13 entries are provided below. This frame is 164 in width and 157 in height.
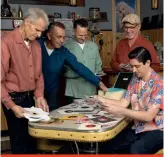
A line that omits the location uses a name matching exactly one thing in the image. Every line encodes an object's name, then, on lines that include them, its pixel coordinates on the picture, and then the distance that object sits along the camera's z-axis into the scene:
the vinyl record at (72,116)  2.23
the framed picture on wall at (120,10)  6.05
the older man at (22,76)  2.35
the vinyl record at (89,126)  1.99
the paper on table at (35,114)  2.17
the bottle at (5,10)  4.79
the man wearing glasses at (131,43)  3.31
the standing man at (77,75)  3.20
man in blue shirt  2.87
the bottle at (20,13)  4.95
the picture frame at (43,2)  5.06
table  1.96
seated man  2.11
